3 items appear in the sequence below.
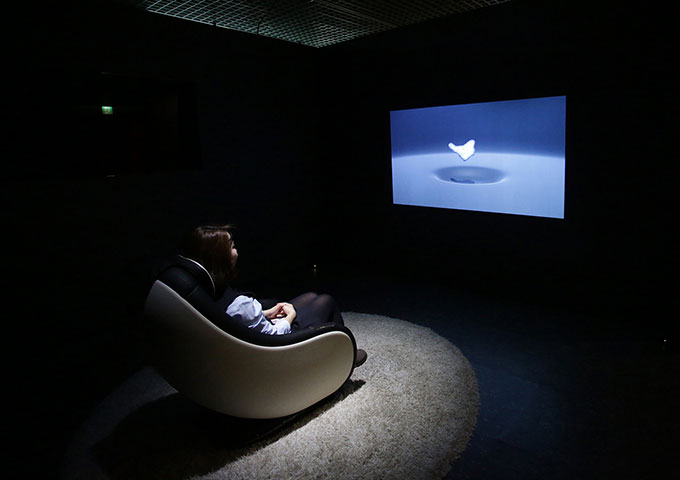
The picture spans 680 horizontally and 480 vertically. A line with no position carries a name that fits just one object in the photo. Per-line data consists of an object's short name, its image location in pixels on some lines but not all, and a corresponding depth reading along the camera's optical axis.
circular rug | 2.30
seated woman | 2.46
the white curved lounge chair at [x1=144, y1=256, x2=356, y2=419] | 2.13
